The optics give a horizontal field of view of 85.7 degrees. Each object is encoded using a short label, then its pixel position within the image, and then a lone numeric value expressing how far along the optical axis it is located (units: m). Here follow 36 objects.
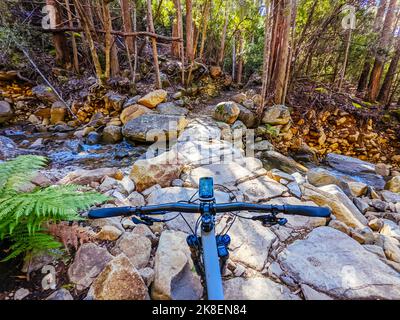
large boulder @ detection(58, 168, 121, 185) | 2.83
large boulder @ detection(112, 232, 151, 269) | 1.68
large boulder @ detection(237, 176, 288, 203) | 2.86
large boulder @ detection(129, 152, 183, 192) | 2.93
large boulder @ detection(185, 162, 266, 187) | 3.22
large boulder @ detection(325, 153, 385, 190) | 5.69
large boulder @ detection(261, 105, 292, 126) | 6.70
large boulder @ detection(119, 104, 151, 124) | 6.32
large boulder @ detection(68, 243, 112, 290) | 1.44
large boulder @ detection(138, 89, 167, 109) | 6.80
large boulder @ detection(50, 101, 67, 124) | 6.77
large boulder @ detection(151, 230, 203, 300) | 1.43
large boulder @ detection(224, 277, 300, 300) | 1.52
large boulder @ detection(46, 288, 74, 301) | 1.31
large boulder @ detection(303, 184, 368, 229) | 2.61
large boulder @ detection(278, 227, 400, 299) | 1.58
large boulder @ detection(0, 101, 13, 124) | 6.36
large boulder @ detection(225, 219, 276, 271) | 1.88
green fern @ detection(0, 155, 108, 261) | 1.36
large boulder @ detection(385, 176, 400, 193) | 5.03
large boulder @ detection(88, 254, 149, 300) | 1.30
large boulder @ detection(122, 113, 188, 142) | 5.55
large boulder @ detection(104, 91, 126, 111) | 6.87
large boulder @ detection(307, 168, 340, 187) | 3.88
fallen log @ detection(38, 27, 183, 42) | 6.35
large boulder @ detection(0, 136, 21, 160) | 4.49
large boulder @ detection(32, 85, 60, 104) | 7.21
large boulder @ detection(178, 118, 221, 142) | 5.23
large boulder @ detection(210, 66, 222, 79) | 11.77
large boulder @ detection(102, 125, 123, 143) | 5.81
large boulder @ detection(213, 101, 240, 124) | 6.57
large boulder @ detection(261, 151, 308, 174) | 5.18
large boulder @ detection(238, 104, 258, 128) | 6.88
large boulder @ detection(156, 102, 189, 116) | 6.88
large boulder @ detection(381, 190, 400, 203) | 4.04
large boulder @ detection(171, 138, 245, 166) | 3.88
